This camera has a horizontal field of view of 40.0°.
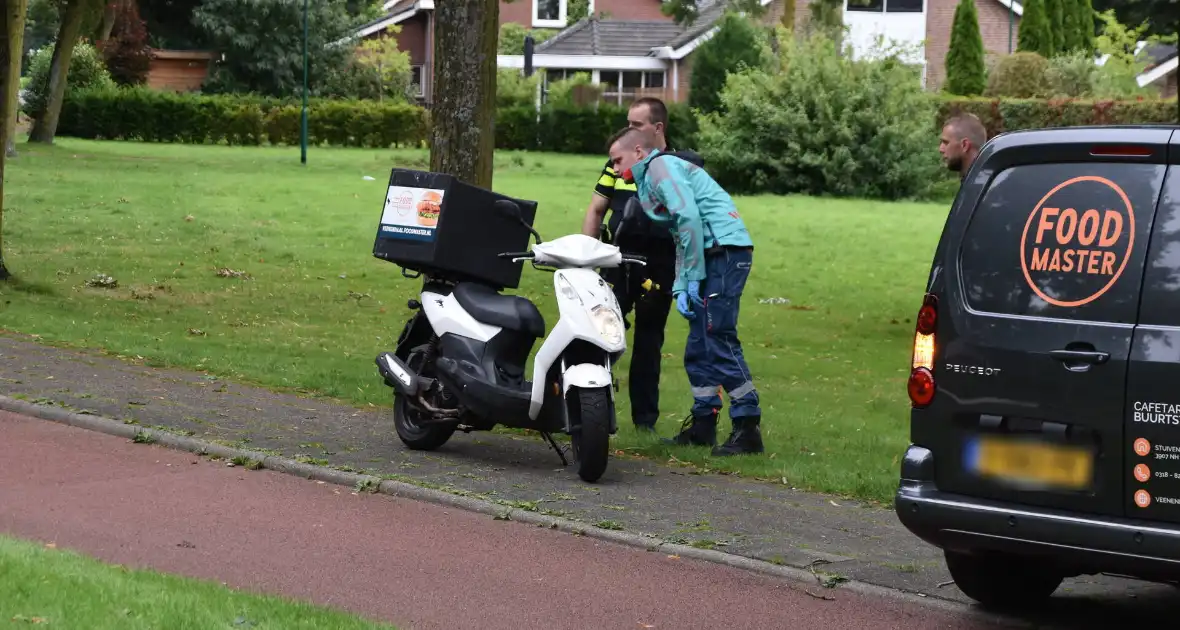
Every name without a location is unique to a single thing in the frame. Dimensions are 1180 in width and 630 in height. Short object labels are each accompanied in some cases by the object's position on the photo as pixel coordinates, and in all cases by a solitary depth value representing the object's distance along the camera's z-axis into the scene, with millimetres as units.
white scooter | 8297
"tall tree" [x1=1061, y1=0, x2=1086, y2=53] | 61781
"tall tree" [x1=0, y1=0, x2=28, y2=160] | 25827
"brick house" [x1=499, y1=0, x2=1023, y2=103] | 62562
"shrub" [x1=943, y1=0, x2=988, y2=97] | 53906
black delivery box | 8914
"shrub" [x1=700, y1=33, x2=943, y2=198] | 37500
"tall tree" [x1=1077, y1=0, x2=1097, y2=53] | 61350
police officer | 9328
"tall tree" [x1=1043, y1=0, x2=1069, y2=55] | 60481
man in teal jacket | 8844
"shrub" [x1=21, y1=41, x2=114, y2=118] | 48688
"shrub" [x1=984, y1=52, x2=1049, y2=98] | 53406
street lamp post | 41284
